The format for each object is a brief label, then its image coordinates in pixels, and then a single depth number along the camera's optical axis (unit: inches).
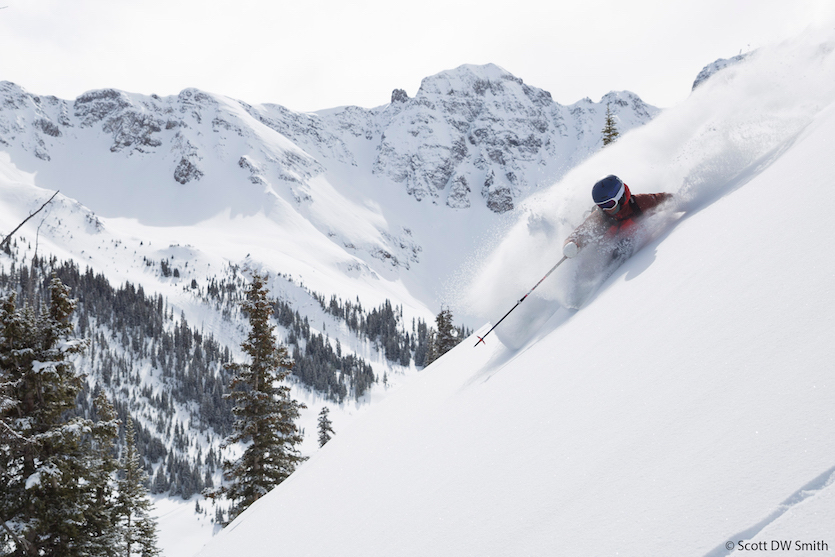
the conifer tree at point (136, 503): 762.8
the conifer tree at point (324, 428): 1304.1
